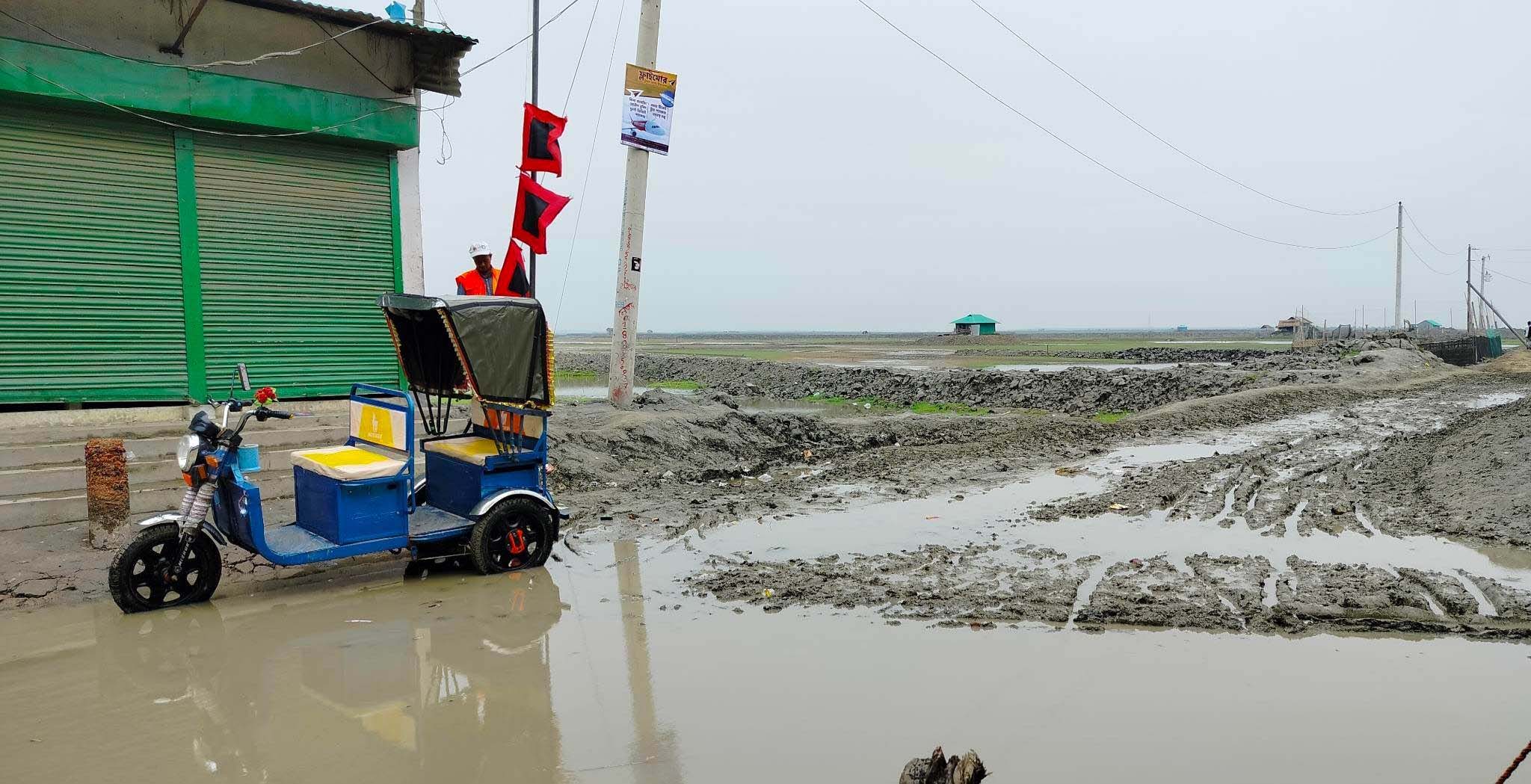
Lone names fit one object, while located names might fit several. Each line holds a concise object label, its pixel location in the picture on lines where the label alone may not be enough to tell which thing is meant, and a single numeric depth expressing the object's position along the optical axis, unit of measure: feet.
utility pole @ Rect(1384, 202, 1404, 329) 171.32
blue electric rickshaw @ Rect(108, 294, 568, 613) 19.12
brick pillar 23.68
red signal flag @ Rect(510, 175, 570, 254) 37.96
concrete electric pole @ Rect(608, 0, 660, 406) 42.73
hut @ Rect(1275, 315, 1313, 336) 310.86
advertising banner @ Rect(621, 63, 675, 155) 41.81
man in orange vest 26.96
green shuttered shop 28.43
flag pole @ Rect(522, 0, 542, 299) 44.70
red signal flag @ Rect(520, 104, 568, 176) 37.86
